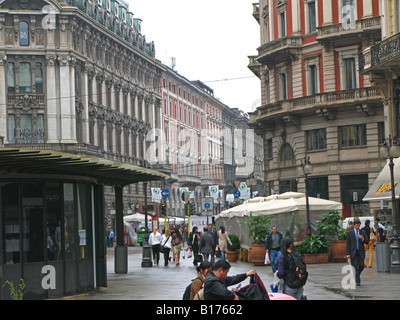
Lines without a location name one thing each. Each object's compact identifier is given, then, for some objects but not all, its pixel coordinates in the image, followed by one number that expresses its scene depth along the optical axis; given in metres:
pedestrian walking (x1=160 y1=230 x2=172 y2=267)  37.53
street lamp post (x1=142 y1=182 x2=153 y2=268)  36.58
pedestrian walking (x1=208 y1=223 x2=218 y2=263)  33.91
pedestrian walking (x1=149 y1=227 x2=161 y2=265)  38.96
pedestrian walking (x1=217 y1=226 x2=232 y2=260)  36.19
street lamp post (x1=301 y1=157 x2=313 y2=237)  35.42
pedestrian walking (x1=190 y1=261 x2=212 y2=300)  11.86
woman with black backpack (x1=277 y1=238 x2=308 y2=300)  15.10
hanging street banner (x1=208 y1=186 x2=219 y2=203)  65.69
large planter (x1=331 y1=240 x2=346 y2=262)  34.38
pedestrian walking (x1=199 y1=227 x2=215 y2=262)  33.50
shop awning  35.44
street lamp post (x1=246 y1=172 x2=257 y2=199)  53.56
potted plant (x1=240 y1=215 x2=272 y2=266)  34.47
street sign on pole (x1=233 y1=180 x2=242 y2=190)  56.12
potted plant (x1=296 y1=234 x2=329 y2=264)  33.66
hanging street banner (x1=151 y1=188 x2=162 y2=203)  58.18
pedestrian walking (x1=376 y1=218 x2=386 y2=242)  36.10
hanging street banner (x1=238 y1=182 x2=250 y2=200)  55.17
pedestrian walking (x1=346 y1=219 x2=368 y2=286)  22.23
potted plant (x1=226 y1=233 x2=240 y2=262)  39.31
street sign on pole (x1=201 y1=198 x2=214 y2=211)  48.25
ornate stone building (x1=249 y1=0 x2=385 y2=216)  50.75
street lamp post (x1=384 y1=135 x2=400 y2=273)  27.33
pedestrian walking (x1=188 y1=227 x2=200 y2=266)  38.01
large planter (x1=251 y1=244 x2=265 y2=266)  34.44
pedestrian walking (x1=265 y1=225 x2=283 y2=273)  28.22
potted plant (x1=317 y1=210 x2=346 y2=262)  34.16
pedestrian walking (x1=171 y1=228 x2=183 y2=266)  38.22
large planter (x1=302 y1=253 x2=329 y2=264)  33.75
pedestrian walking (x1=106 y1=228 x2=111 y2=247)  72.03
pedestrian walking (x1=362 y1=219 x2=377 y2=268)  31.29
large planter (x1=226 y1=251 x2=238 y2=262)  39.28
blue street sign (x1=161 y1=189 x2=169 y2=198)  49.62
